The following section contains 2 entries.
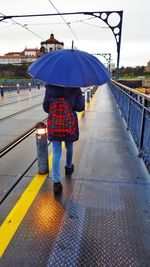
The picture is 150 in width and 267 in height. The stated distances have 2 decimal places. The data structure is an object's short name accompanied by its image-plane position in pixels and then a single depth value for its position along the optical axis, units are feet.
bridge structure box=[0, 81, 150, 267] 8.15
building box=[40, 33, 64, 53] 373.71
